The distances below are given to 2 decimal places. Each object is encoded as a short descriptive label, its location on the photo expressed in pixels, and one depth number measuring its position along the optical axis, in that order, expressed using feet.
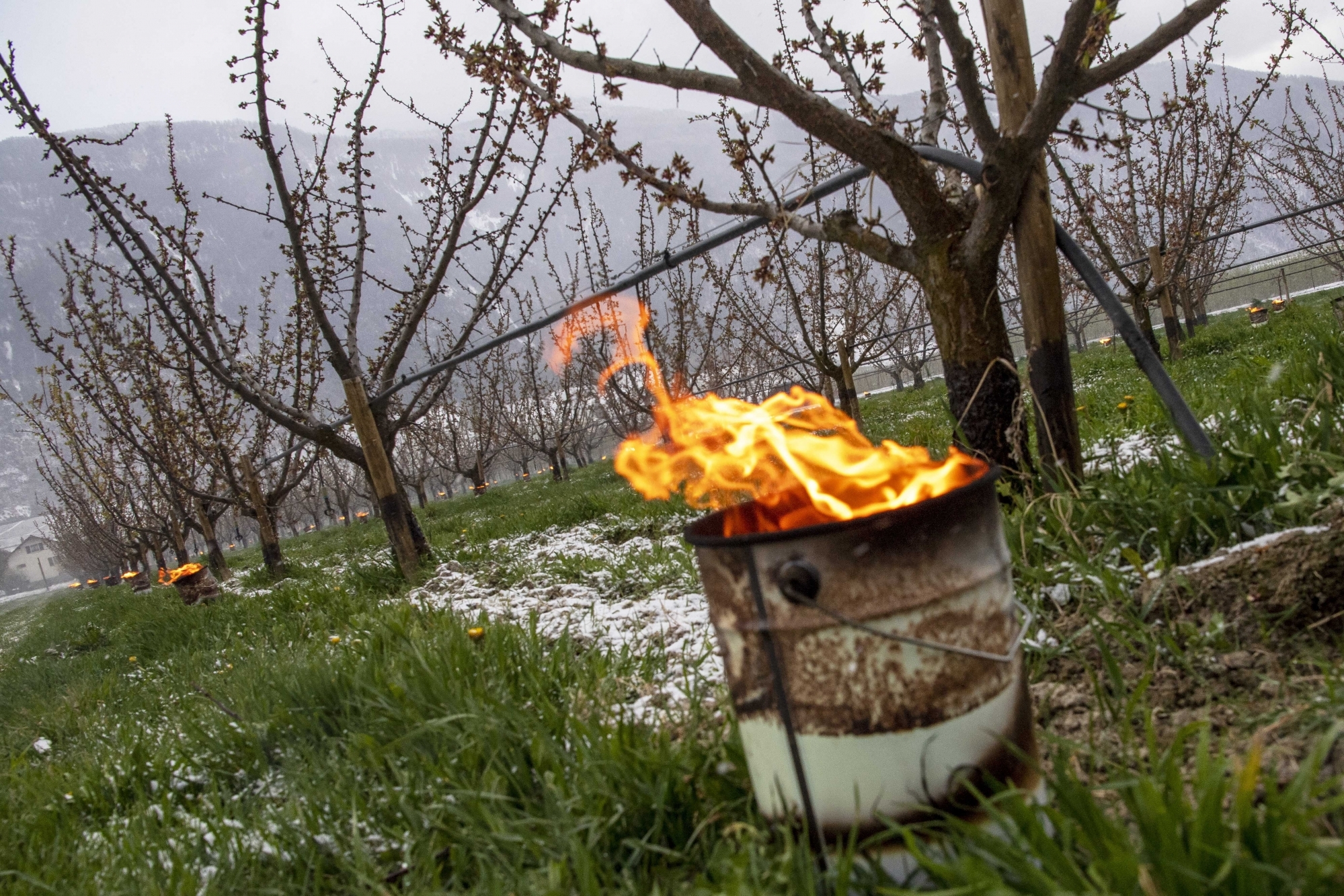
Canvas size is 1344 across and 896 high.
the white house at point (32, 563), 410.72
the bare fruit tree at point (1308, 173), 31.71
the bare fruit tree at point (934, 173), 8.23
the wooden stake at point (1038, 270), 9.28
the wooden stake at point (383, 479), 19.48
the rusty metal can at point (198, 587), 26.03
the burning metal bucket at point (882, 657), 4.30
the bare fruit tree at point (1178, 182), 24.81
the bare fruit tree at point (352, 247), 19.33
